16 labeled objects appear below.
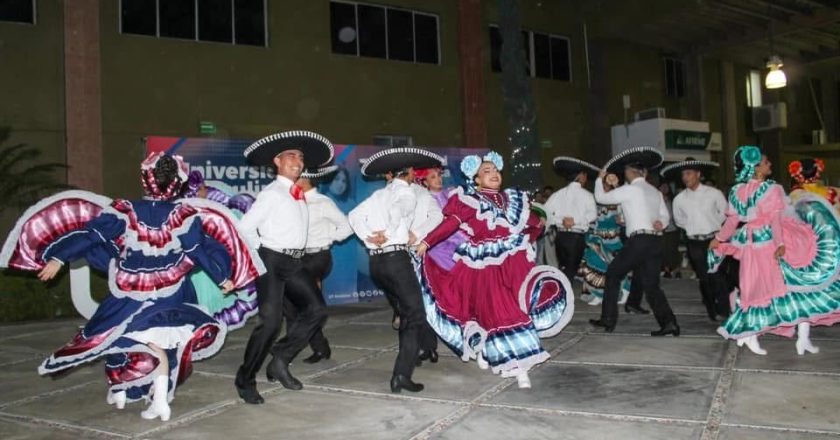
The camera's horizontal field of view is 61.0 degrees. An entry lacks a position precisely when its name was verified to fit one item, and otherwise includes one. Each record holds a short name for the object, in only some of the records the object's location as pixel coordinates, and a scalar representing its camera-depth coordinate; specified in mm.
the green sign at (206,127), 15281
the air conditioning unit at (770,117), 23875
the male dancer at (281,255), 5297
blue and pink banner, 10500
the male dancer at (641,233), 7477
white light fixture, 16359
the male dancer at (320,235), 6973
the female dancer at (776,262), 6328
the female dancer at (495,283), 5520
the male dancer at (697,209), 8859
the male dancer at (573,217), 10156
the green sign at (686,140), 21006
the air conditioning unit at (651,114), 21031
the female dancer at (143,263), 4871
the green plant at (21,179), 12539
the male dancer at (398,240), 5535
